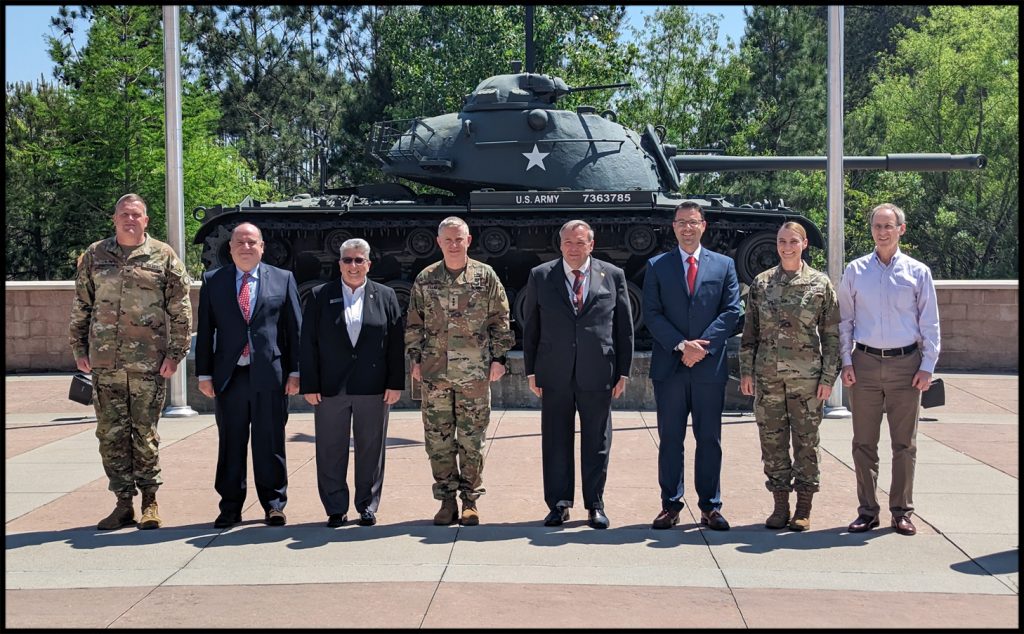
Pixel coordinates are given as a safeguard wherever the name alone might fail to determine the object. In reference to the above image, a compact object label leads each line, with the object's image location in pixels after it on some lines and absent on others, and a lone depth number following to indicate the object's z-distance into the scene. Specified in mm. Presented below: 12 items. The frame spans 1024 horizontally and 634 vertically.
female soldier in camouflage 6746
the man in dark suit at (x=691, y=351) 6824
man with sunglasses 6902
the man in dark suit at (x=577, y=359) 6852
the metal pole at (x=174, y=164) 11953
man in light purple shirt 6672
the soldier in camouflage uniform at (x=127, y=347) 6875
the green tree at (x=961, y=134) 40781
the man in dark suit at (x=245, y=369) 6945
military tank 14281
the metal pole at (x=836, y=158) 11750
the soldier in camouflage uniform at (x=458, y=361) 6887
